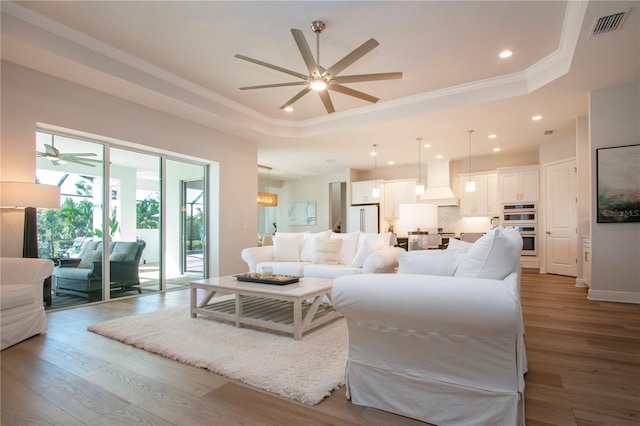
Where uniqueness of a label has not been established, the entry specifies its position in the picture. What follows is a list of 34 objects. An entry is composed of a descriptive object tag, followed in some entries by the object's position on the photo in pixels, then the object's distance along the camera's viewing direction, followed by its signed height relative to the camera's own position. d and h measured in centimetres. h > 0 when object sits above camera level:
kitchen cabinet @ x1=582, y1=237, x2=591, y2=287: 493 -67
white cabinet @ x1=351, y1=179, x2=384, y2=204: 905 +72
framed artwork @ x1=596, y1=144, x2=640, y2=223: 409 +42
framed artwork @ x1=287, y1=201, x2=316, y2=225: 1076 +14
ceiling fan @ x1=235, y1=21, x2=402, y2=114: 275 +138
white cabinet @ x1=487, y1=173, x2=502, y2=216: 764 +53
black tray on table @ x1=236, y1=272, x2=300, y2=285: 321 -62
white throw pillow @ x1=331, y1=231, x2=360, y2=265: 474 -45
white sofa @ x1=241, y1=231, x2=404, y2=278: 411 -53
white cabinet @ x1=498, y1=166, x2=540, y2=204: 709 +72
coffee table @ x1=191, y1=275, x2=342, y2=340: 284 -92
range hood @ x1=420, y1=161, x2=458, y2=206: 780 +76
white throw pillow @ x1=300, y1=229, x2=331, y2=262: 511 -46
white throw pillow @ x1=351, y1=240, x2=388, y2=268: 430 -44
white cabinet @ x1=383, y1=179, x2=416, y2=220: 869 +59
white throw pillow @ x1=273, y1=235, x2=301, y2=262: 514 -50
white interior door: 631 -5
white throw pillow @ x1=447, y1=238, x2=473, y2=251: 211 -19
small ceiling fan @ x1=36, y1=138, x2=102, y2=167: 394 +76
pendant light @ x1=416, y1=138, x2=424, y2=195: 652 +64
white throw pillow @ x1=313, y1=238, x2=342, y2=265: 468 -48
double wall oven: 707 -11
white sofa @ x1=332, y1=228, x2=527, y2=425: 144 -59
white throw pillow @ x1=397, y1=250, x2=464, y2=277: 193 -27
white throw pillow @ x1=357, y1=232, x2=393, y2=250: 455 -29
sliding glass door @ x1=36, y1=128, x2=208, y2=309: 403 -4
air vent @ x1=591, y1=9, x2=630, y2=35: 279 +169
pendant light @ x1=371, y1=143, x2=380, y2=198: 716 +144
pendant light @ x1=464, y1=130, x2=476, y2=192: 665 +62
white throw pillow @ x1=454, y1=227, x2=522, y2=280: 173 -22
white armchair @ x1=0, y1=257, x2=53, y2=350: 261 -66
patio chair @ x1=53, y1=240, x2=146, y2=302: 408 -69
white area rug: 199 -101
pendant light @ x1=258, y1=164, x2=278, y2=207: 870 +50
